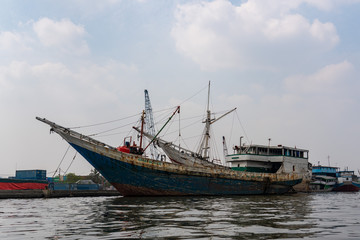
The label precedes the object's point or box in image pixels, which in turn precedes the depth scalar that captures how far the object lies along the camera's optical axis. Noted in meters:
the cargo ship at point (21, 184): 36.12
